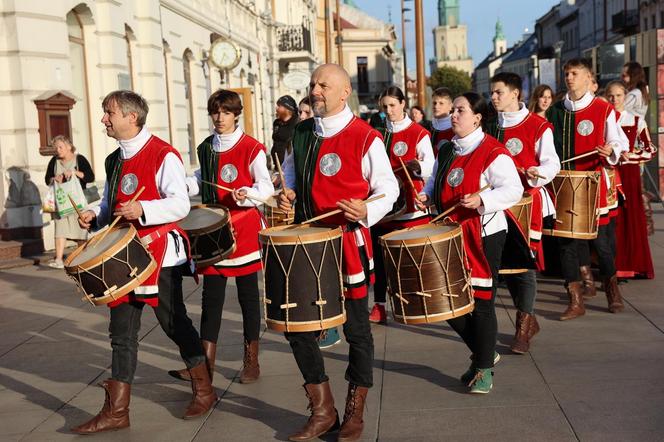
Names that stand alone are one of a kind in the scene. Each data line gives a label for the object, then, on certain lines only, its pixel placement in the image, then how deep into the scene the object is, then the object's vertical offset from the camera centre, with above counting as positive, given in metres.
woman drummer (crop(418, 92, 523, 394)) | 5.61 -0.40
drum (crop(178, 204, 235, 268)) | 5.85 -0.54
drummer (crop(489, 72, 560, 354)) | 6.71 -0.21
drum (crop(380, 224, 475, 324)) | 5.15 -0.74
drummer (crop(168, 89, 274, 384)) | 6.19 -0.37
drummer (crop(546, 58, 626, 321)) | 7.68 -0.13
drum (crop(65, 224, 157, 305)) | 5.04 -0.61
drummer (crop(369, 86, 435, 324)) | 7.52 -0.17
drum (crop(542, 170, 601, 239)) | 7.39 -0.56
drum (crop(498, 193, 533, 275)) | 6.34 -0.57
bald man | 5.03 -0.31
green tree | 133.00 +7.37
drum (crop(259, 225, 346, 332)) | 4.83 -0.68
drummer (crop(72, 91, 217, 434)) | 5.34 -0.39
